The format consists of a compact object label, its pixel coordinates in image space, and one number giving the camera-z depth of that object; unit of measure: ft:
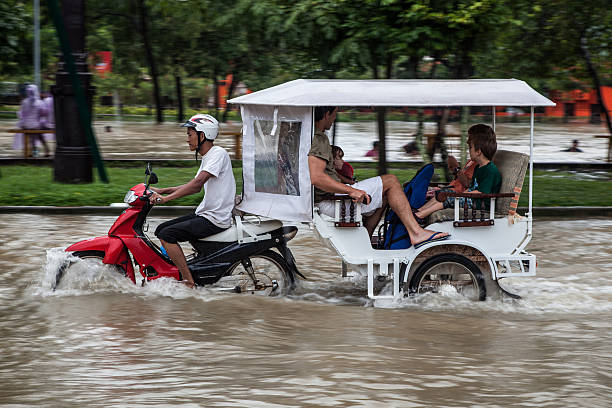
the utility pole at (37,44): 104.60
